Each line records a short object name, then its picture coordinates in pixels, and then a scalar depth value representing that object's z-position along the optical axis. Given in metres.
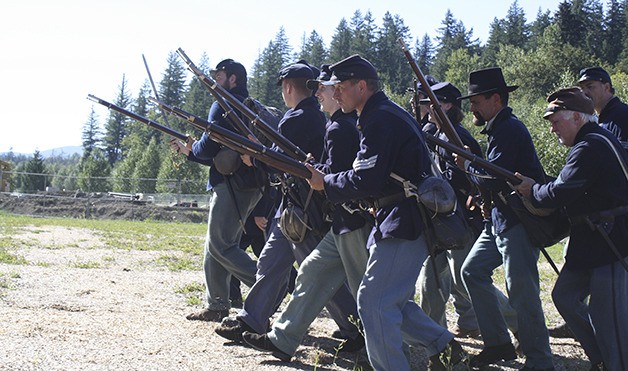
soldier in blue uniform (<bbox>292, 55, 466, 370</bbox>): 4.43
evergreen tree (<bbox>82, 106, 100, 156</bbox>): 135.62
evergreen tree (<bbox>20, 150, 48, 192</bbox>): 51.11
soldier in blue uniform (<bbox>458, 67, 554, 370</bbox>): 5.45
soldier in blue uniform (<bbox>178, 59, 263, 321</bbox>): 7.15
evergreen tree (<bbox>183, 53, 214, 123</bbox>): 105.87
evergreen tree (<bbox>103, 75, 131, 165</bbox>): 132.00
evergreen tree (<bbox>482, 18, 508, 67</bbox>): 109.43
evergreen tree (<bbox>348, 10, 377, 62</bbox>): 111.44
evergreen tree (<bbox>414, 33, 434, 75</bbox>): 132.75
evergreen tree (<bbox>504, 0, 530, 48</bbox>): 118.38
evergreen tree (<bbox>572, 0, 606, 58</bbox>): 91.81
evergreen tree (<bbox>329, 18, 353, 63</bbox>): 114.31
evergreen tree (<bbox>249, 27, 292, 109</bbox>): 101.44
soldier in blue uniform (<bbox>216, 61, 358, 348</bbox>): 6.11
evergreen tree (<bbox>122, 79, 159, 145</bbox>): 113.95
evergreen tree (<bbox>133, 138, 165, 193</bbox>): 77.34
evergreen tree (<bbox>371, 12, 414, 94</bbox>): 98.25
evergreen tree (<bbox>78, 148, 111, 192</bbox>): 88.56
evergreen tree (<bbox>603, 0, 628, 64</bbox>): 93.12
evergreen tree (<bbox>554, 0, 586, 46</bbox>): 87.88
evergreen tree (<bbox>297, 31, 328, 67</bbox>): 117.72
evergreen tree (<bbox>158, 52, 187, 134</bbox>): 119.62
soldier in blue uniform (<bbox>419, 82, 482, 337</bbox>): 6.40
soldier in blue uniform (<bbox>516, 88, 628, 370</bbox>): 4.86
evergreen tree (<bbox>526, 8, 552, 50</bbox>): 112.19
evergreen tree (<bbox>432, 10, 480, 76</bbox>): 114.38
